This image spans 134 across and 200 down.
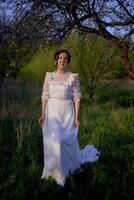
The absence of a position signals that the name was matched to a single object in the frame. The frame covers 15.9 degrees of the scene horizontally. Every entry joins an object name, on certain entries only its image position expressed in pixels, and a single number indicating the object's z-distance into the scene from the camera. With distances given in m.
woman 6.39
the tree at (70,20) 8.02
